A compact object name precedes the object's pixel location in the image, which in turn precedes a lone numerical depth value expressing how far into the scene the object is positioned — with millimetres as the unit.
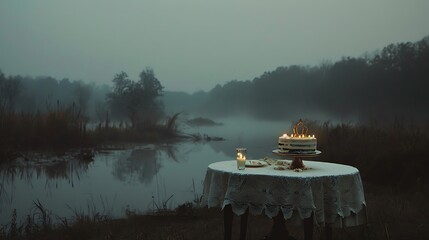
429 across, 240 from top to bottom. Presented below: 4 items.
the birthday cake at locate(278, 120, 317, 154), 2787
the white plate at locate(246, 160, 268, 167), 3000
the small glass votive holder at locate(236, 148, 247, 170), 2811
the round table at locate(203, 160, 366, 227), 2551
